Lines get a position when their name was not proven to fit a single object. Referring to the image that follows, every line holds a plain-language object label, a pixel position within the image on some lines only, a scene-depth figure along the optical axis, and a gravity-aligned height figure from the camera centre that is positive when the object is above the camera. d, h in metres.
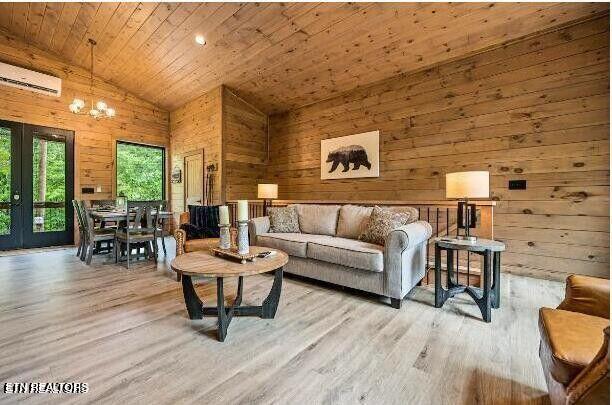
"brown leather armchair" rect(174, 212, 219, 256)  3.27 -0.50
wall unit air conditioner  4.60 +2.12
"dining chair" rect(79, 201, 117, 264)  3.89 -0.44
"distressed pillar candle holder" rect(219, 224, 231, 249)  2.36 -0.30
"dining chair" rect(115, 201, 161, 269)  3.74 -0.35
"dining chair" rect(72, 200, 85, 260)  4.14 -0.37
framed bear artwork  4.63 +0.79
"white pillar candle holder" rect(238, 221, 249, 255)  2.17 -0.29
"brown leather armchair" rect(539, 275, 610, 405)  0.88 -0.54
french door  4.74 +0.31
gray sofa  2.44 -0.49
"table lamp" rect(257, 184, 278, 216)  4.62 +0.17
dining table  3.71 -0.17
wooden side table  2.22 -0.66
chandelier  4.20 +1.46
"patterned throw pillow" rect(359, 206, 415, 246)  2.85 -0.24
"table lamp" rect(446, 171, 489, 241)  2.39 +0.11
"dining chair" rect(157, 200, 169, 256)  4.04 -0.43
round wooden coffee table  1.87 -0.48
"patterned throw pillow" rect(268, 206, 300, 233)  3.73 -0.25
